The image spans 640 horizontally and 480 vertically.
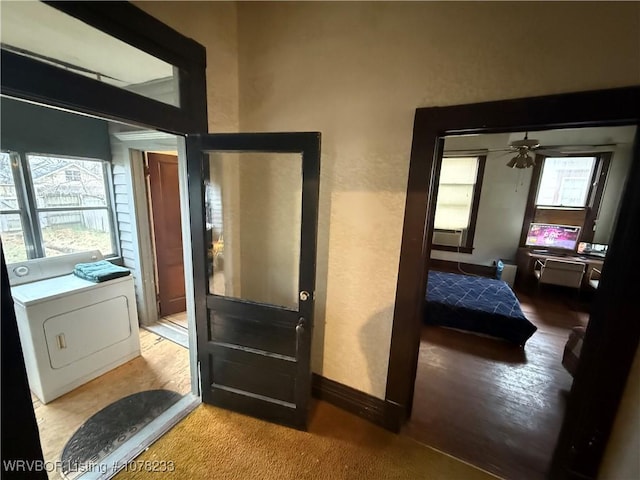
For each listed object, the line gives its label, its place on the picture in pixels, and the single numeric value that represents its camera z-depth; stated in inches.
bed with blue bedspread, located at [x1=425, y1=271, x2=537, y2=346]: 114.8
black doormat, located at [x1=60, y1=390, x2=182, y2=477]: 62.9
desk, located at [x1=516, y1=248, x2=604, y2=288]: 162.4
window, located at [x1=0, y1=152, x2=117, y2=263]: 93.0
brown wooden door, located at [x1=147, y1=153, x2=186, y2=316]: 118.2
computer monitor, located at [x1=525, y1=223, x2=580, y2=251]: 179.3
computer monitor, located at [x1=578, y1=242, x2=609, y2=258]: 168.9
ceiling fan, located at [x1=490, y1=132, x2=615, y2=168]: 131.9
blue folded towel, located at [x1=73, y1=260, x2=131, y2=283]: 90.4
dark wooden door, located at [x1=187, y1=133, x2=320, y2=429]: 63.4
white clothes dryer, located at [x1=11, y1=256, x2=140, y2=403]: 75.9
